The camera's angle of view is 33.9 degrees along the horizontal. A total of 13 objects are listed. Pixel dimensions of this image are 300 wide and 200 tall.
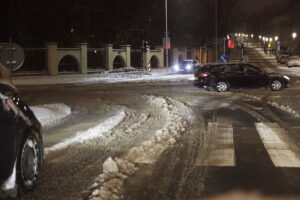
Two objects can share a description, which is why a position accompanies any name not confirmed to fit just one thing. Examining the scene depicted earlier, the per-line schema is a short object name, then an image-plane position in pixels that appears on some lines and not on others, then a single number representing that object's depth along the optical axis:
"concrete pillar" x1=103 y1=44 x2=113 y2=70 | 50.25
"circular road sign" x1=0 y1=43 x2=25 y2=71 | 13.89
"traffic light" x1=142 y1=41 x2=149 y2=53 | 52.94
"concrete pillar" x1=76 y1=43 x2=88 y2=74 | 46.62
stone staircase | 85.44
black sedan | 24.34
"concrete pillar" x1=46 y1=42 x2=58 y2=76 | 43.38
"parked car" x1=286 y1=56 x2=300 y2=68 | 62.28
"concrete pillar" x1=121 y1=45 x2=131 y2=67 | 53.97
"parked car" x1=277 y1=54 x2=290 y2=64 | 74.11
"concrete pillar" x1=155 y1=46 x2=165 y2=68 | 61.94
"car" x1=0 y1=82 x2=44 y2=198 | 5.68
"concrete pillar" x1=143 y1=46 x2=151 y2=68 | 57.47
